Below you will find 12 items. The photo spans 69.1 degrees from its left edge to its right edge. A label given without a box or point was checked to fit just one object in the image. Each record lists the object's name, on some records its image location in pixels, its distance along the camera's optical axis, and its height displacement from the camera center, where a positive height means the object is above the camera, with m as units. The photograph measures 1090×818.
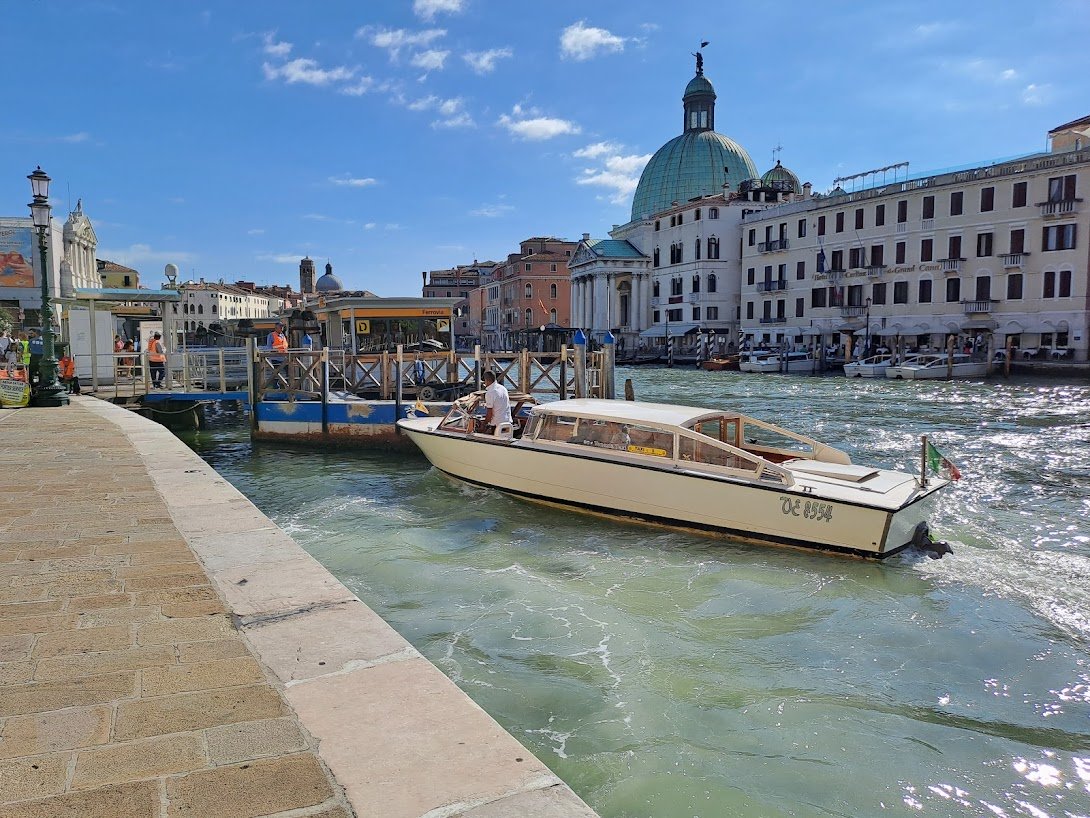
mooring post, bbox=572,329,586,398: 17.88 -0.49
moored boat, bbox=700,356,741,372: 53.00 -1.01
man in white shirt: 11.74 -0.82
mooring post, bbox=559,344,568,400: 18.28 -0.55
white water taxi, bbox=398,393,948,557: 8.45 -1.54
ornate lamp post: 14.66 +0.12
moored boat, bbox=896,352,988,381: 38.78 -1.05
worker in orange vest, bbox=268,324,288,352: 20.84 +0.18
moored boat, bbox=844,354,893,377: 41.81 -1.04
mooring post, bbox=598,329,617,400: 19.31 -0.50
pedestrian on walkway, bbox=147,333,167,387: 19.94 -0.28
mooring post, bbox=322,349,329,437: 17.12 -1.21
